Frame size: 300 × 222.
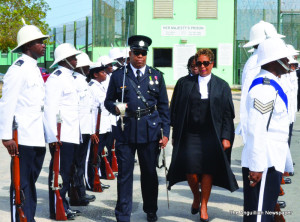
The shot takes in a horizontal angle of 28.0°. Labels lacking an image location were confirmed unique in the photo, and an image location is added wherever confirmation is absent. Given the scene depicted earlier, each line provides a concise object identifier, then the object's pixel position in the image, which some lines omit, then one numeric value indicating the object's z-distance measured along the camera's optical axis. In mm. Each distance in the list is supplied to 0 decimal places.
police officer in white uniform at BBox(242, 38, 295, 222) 4562
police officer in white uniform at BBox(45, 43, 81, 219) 6996
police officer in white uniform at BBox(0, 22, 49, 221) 5773
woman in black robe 7070
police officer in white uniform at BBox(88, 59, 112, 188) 9125
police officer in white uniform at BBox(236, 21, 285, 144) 6723
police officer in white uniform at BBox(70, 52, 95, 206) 7812
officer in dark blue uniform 6863
